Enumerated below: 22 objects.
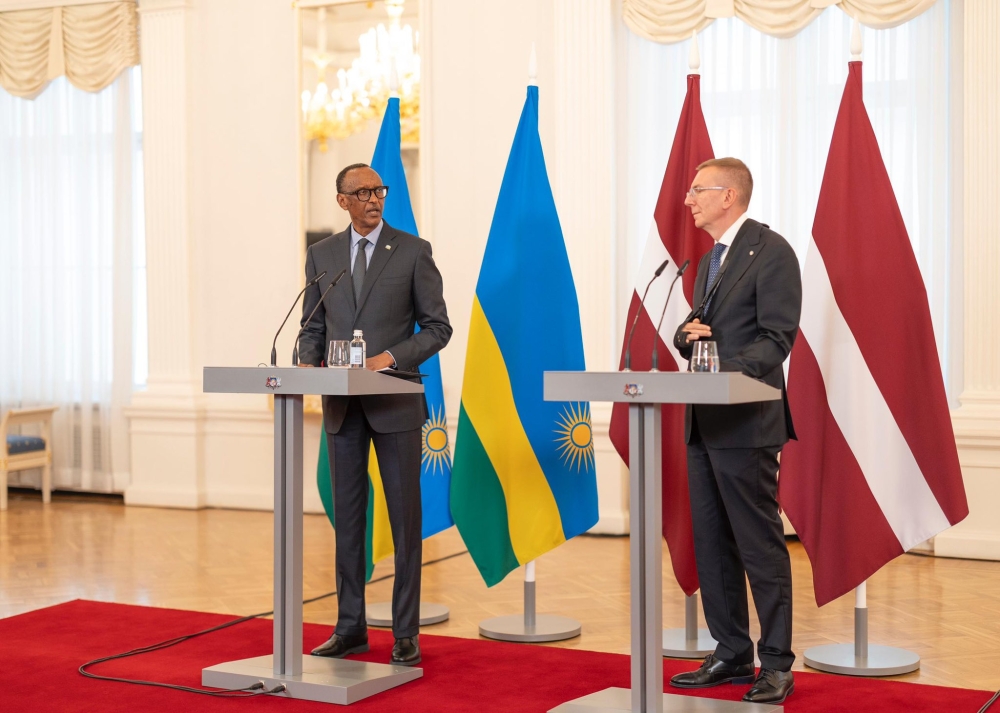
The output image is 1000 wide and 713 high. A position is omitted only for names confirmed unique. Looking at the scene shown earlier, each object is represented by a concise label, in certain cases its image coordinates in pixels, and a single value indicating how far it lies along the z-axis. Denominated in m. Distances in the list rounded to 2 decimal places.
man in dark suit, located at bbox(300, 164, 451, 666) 3.82
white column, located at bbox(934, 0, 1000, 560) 6.06
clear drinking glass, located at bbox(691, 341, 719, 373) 2.97
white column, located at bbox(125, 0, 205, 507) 7.88
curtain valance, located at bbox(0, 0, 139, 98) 8.13
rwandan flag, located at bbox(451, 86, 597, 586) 4.48
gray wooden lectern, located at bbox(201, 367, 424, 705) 3.30
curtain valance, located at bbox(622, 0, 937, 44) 6.29
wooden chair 7.73
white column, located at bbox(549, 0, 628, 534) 6.77
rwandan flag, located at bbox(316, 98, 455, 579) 4.84
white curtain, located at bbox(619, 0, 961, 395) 6.35
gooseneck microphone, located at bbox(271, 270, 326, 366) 3.68
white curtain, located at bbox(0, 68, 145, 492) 8.23
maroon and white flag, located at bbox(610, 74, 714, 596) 4.17
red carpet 3.38
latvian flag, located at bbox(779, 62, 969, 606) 3.87
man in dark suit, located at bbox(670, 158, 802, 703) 3.32
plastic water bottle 3.40
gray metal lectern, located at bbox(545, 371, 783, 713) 2.95
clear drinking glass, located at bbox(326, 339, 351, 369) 3.32
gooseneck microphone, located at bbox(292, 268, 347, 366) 3.53
